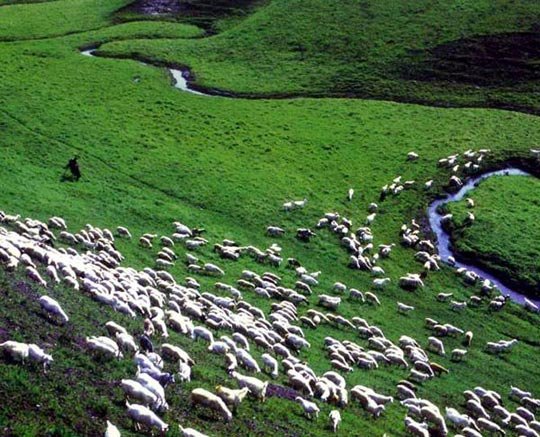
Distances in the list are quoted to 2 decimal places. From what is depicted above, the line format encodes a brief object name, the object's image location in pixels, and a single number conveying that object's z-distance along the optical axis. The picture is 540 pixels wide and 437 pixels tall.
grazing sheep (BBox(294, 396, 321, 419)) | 24.73
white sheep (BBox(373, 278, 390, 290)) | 46.59
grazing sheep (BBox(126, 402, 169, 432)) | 19.61
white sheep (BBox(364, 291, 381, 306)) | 43.84
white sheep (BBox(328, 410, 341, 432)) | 24.66
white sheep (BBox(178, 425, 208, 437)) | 19.41
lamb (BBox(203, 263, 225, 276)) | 41.97
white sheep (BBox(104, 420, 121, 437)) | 18.16
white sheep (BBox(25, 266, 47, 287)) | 28.05
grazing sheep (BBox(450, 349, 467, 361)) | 38.78
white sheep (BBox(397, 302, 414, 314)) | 43.94
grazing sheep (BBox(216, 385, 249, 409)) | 22.66
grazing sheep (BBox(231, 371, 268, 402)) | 24.19
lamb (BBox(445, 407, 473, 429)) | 29.31
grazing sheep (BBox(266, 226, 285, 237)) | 50.94
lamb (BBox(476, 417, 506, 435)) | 29.72
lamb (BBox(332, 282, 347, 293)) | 44.06
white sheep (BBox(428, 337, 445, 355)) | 39.09
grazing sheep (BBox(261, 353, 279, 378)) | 27.98
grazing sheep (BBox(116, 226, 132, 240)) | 44.62
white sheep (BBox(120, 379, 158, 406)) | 20.69
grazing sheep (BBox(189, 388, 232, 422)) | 21.86
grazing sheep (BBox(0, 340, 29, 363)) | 20.50
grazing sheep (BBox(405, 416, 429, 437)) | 26.78
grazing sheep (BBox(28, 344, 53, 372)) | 20.69
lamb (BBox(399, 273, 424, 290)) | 47.56
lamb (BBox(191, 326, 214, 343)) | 28.78
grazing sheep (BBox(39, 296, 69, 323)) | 24.77
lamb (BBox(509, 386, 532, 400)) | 35.53
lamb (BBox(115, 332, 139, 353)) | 24.31
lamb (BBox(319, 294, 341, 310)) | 41.06
